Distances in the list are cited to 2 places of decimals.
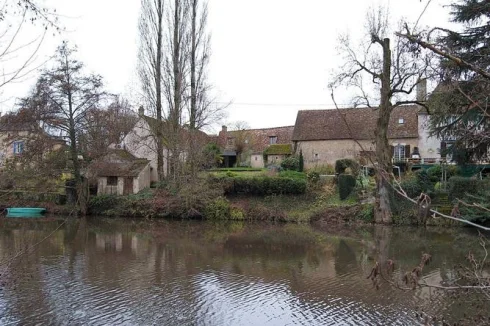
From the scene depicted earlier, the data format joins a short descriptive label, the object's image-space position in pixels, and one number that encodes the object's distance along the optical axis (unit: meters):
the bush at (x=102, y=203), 29.91
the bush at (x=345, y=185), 27.55
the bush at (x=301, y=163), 36.68
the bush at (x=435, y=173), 27.13
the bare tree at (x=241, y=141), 48.69
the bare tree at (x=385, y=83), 23.33
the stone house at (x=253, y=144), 46.66
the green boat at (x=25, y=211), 29.84
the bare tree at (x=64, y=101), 27.77
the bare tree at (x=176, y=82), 28.83
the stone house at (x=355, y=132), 35.31
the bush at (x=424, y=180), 25.42
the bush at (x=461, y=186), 23.69
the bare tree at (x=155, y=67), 30.77
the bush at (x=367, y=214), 24.98
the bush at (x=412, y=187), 24.83
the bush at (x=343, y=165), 30.48
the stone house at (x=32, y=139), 27.25
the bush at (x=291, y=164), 36.91
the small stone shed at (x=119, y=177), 32.25
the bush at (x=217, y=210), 27.70
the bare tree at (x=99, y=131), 29.28
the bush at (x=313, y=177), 29.56
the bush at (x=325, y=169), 34.22
